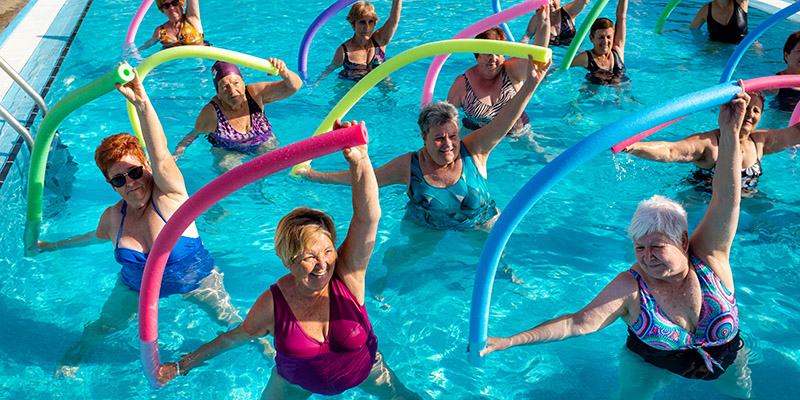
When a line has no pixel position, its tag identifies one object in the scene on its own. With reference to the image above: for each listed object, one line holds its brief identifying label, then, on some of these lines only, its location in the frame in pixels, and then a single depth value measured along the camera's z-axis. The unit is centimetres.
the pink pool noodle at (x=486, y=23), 714
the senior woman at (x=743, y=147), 582
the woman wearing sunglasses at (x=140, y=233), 476
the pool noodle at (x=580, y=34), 836
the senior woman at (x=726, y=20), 1091
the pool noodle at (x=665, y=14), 1096
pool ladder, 688
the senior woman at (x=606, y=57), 905
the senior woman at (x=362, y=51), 960
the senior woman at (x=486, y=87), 755
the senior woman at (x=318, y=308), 390
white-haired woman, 398
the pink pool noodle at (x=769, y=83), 444
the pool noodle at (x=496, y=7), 968
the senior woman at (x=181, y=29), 1066
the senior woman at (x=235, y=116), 724
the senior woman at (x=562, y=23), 1083
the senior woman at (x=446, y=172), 550
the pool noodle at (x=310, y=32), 933
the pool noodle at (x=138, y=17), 1083
